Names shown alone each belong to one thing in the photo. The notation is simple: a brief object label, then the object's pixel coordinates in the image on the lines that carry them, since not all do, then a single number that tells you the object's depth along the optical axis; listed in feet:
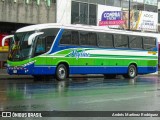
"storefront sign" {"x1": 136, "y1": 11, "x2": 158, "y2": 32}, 159.43
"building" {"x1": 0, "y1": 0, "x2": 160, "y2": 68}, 122.31
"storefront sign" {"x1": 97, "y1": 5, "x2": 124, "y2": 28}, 135.64
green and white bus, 80.02
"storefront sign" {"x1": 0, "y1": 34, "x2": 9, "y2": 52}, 121.90
